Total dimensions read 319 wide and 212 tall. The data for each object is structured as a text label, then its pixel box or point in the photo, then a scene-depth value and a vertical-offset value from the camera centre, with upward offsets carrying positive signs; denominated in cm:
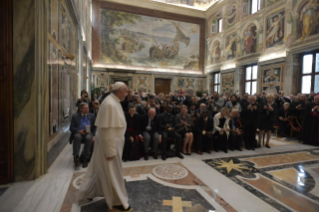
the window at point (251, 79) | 1270 +154
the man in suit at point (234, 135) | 554 -115
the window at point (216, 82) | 1689 +169
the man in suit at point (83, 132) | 392 -85
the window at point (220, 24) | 1671 +735
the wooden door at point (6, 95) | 297 -1
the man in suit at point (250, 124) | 586 -82
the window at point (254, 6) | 1298 +719
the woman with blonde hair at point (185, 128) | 509 -89
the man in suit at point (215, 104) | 734 -23
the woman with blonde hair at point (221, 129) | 542 -93
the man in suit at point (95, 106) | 501 -28
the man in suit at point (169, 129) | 482 -92
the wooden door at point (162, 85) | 1721 +126
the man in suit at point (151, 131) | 464 -93
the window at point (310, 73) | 916 +154
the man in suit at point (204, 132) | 526 -101
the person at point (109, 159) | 218 -83
